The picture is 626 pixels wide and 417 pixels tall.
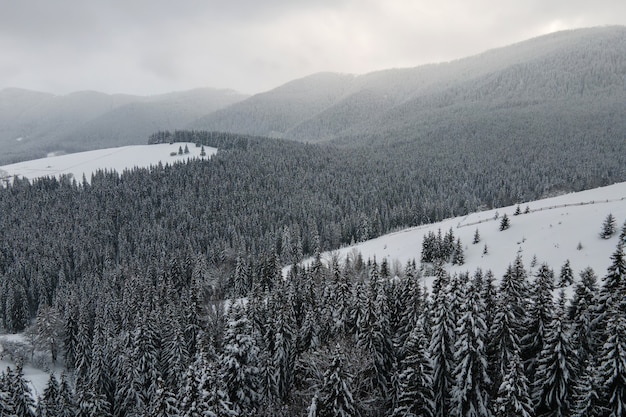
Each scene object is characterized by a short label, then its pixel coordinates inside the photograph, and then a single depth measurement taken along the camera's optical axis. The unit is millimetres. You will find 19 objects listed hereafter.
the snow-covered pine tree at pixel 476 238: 80750
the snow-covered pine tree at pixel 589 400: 23750
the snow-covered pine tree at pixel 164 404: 30252
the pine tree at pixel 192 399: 26047
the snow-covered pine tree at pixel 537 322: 32062
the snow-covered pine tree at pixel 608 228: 60500
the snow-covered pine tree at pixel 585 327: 30266
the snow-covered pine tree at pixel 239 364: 34719
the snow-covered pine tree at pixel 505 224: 81500
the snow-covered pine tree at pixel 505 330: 30484
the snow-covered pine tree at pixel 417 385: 28219
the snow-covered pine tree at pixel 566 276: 49594
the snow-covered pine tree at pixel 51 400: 42056
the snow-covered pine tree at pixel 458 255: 75312
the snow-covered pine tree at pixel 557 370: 27516
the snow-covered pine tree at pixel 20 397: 40806
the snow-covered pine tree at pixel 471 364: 27859
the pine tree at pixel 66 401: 42375
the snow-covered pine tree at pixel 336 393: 26953
